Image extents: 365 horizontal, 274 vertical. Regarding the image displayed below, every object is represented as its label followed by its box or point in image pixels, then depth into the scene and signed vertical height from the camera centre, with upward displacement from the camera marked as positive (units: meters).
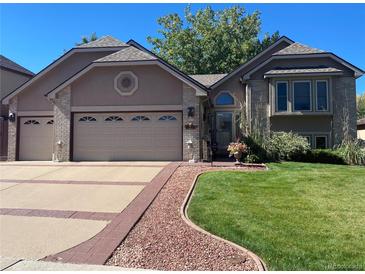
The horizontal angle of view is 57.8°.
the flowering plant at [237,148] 14.23 -0.22
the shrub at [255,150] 14.71 -0.32
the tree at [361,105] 58.38 +6.98
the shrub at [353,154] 15.38 -0.50
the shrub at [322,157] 15.73 -0.66
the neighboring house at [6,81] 19.12 +4.14
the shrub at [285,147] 15.66 -0.19
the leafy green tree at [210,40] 34.44 +11.17
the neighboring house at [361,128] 31.22 +1.49
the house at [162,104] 15.42 +2.03
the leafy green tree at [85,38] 41.44 +13.11
